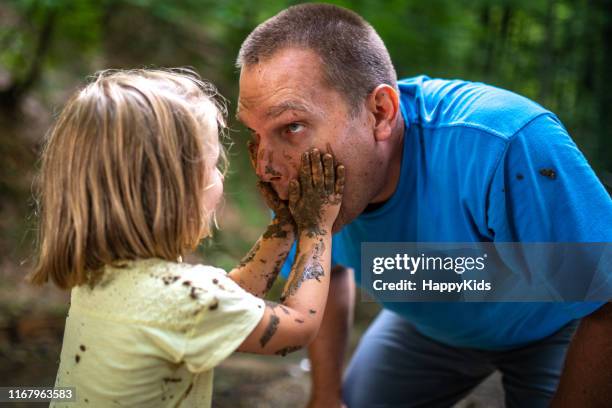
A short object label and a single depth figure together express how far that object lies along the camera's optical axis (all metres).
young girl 0.70
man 0.85
